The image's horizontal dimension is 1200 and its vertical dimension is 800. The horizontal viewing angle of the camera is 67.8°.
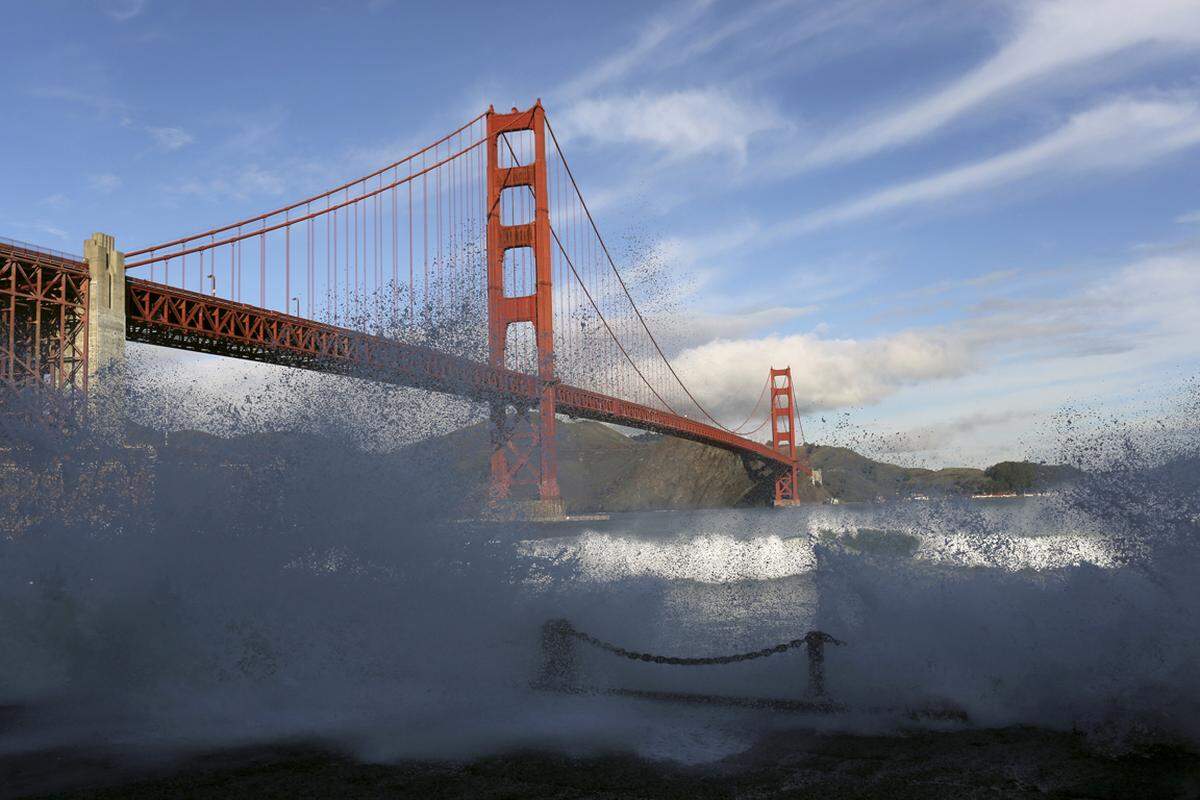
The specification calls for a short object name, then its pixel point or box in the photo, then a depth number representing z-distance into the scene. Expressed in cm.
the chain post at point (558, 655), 698
